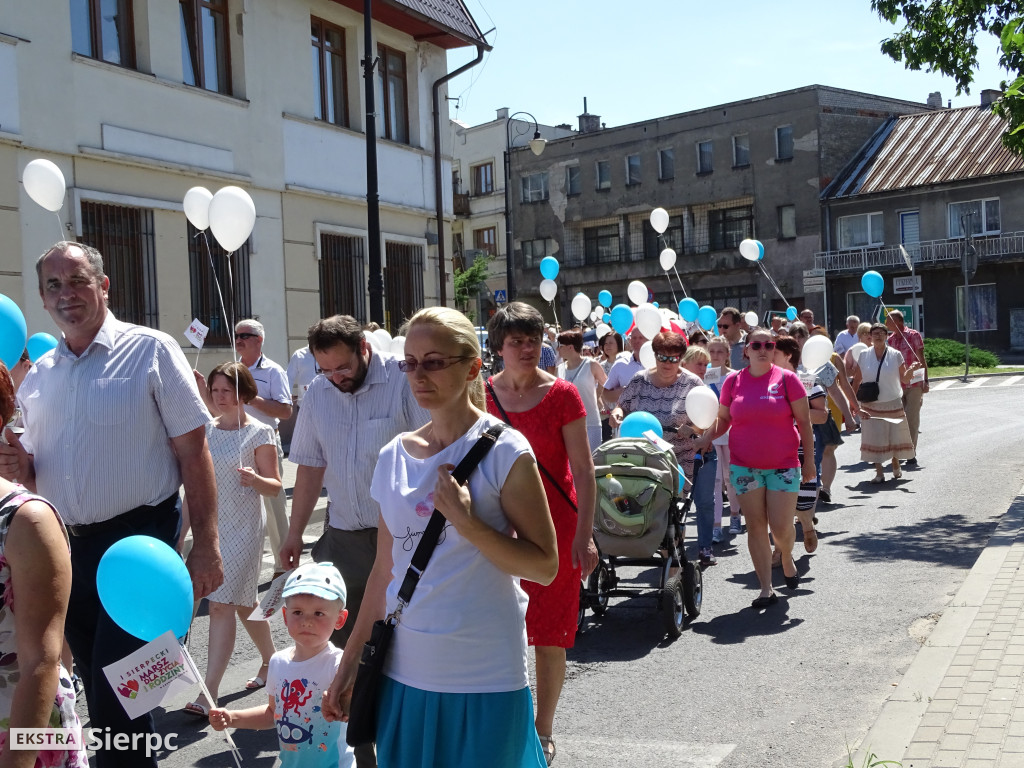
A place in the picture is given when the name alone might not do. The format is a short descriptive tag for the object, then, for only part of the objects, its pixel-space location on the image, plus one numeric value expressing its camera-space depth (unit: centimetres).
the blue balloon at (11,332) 550
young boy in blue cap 376
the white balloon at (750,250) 1970
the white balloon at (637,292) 1797
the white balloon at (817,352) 1090
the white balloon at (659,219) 1892
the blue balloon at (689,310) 1630
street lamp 2881
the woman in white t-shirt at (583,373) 957
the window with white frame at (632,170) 5375
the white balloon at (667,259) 1931
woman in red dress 480
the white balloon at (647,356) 1023
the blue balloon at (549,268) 2132
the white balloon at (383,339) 1086
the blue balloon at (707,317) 1562
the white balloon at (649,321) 1195
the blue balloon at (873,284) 1916
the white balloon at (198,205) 918
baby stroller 701
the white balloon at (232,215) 767
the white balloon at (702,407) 808
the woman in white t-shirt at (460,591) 290
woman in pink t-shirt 737
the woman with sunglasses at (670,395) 834
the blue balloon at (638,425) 768
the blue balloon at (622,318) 1473
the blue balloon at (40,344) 787
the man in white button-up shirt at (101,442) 394
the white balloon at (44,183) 825
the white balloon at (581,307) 1923
